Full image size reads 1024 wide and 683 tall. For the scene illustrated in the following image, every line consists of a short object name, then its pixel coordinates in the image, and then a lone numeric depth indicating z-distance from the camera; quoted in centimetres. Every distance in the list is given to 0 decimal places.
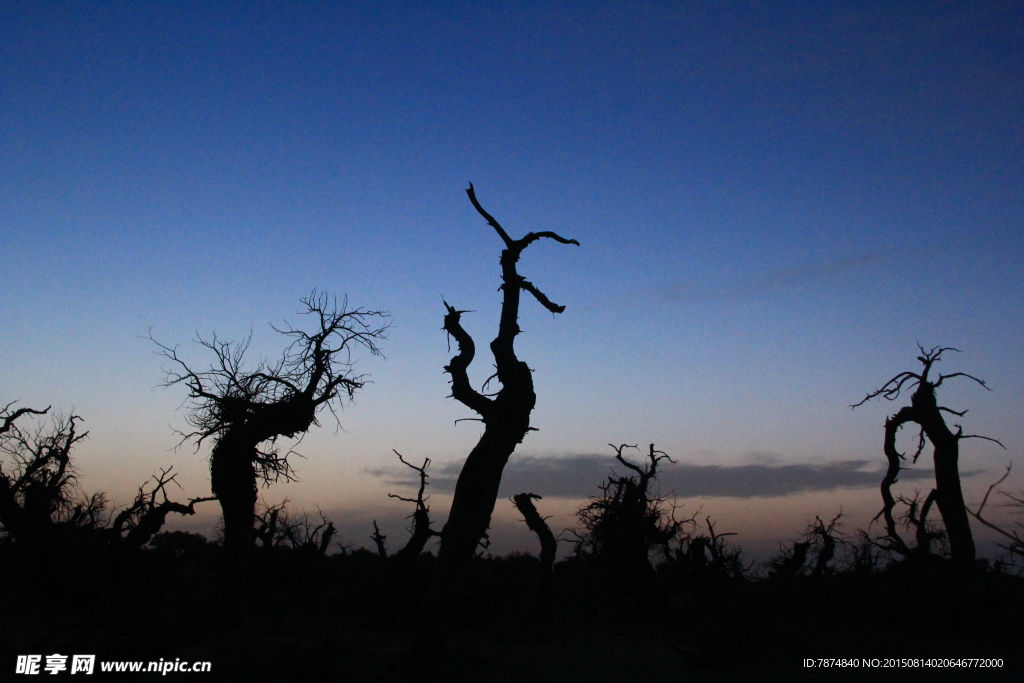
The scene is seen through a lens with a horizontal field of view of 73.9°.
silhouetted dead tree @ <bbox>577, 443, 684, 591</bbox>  2297
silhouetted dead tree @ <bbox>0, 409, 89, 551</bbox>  1884
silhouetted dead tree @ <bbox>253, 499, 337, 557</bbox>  2217
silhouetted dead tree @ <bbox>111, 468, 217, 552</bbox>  1897
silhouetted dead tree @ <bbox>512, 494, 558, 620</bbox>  2088
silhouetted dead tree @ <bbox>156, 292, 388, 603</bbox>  1653
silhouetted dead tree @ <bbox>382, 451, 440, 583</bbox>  1856
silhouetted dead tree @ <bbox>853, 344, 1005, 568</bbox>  1508
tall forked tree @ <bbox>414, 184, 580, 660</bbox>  1044
